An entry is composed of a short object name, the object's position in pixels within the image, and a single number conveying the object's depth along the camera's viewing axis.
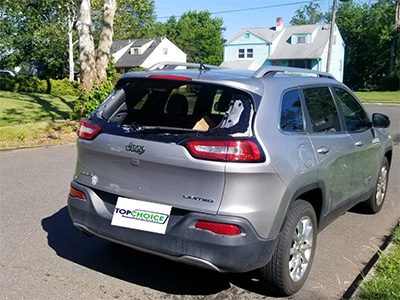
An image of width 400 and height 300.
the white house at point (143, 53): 62.75
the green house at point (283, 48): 51.97
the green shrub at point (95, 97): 11.80
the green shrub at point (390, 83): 45.66
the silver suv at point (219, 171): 3.11
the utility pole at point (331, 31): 27.64
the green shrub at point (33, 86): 30.34
